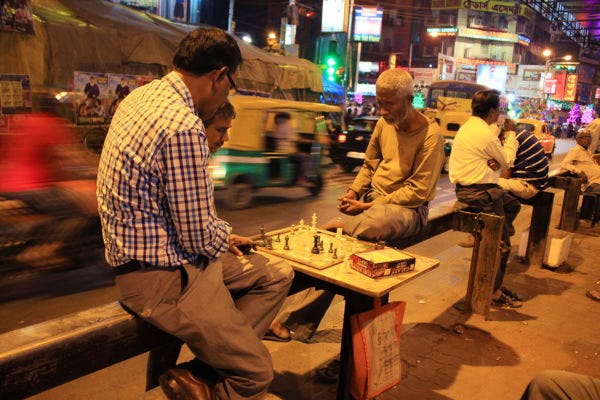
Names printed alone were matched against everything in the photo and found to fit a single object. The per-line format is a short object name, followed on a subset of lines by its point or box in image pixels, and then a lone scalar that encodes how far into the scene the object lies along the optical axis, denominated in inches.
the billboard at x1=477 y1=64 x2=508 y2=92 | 2053.4
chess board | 113.7
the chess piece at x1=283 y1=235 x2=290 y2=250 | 121.0
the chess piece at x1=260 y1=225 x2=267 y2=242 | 126.0
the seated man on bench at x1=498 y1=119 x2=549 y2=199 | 241.1
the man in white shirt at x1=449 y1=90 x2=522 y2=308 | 204.7
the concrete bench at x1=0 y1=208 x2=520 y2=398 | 70.2
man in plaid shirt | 76.3
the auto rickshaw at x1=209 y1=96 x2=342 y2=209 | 361.7
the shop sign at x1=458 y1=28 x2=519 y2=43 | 2161.7
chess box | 106.2
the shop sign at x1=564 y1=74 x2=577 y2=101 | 1929.1
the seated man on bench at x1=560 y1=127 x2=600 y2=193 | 376.5
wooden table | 101.9
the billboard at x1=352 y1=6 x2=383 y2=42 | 1763.0
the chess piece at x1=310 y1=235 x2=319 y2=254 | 119.2
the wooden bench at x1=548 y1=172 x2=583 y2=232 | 327.2
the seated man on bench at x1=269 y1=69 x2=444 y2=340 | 144.4
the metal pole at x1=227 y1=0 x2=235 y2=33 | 1118.4
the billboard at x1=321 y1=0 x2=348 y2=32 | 1357.0
